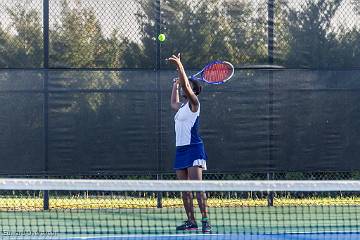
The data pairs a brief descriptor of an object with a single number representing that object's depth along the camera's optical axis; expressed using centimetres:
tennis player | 1378
